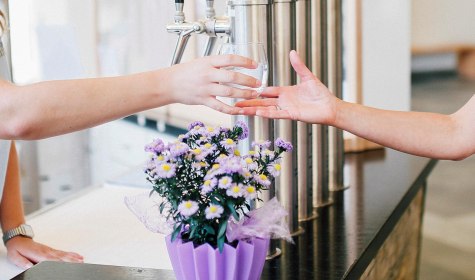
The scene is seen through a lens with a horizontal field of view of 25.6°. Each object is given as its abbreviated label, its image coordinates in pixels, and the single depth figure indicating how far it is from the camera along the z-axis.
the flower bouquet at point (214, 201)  1.42
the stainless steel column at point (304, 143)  2.04
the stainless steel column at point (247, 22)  1.80
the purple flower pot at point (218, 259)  1.46
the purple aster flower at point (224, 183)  1.40
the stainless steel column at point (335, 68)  2.29
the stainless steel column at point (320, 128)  2.17
